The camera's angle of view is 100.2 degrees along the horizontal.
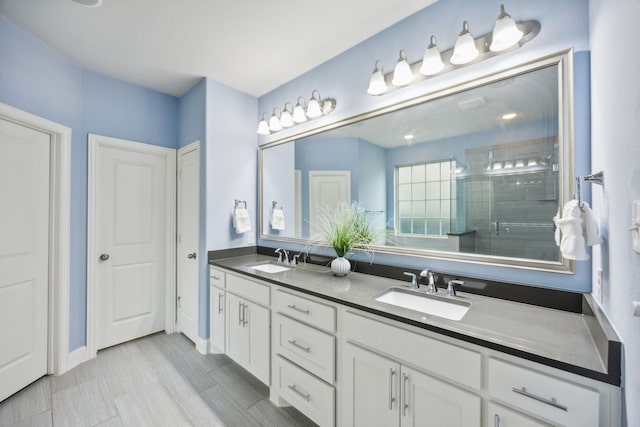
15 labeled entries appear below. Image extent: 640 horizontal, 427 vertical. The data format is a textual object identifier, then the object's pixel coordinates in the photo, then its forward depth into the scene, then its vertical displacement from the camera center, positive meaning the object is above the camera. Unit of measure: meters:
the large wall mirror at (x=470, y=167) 1.23 +0.28
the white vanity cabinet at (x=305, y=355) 1.44 -0.82
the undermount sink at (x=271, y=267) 2.23 -0.47
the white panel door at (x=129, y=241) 2.48 -0.27
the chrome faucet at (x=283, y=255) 2.36 -0.38
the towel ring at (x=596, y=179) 0.96 +0.13
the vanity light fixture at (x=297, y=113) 2.15 +0.87
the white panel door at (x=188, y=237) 2.59 -0.24
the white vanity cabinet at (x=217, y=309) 2.28 -0.83
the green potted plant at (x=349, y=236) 1.84 -0.15
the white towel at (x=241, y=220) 2.61 -0.06
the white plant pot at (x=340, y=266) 1.82 -0.36
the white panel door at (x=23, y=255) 1.84 -0.30
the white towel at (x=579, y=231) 0.96 -0.06
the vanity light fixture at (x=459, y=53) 1.24 +0.85
